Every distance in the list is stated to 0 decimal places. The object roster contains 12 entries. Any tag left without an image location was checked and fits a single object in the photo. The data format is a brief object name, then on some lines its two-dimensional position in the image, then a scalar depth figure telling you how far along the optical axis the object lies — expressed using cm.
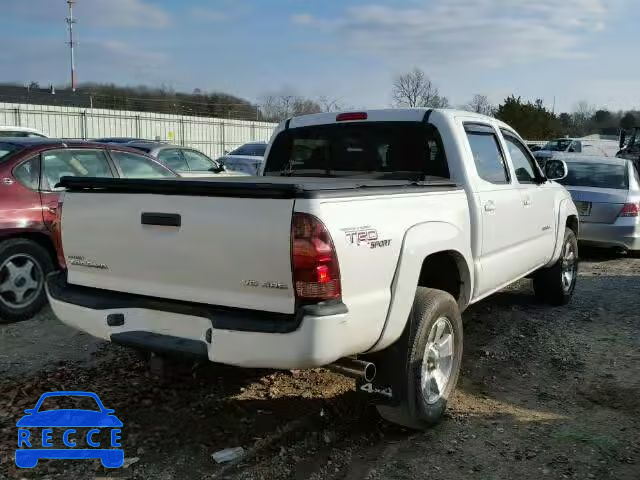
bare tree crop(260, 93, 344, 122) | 4446
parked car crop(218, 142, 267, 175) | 1888
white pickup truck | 306
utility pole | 5591
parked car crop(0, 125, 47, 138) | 1369
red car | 581
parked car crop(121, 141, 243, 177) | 1265
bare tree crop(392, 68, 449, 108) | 4503
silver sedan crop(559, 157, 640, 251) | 949
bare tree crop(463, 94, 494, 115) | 5372
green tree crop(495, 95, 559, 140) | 5159
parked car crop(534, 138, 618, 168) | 2894
